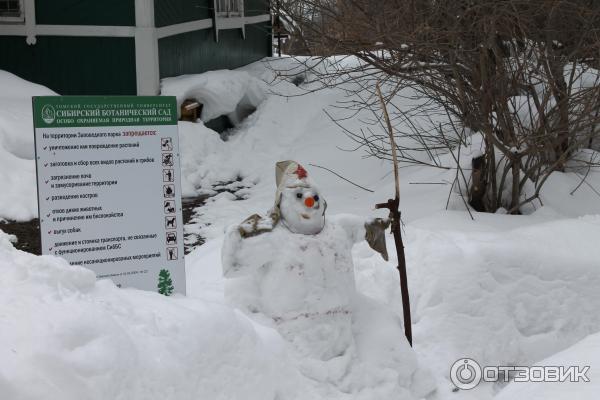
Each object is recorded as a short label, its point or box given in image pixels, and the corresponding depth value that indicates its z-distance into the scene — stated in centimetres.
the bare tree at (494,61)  788
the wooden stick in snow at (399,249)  538
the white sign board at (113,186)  484
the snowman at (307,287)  499
